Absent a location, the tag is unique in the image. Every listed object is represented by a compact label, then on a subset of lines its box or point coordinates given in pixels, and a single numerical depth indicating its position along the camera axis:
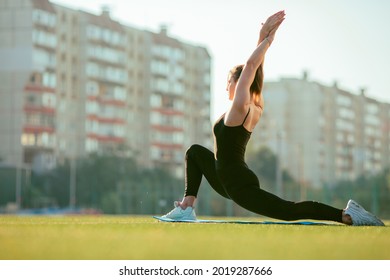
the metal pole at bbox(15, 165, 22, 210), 56.49
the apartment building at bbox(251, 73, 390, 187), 91.88
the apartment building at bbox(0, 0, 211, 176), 70.06
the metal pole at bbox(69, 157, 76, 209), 62.13
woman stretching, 6.16
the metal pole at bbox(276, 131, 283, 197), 48.85
